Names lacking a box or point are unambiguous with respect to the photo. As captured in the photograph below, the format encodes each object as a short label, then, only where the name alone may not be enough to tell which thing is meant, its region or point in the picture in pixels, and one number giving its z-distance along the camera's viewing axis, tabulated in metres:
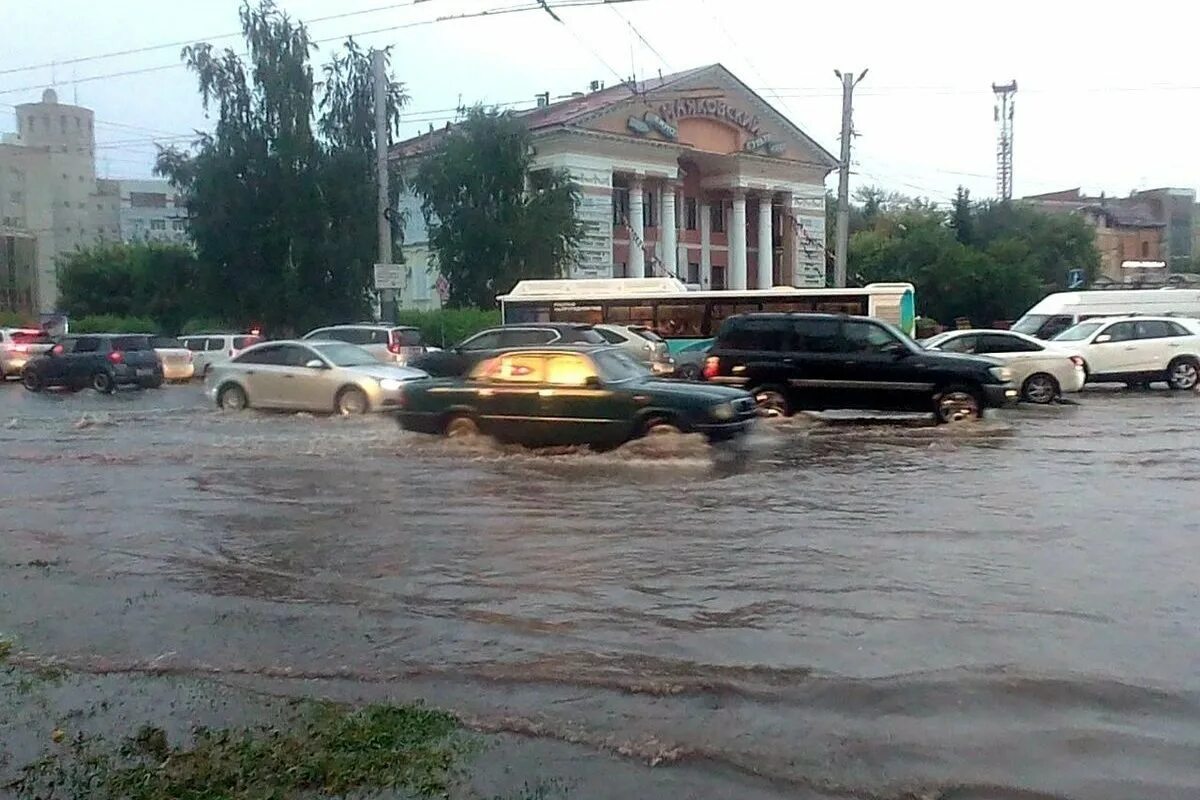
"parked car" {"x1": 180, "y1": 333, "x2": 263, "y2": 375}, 34.47
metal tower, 68.69
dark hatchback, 28.70
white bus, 29.75
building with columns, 49.66
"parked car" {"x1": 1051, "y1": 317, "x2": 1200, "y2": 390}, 24.72
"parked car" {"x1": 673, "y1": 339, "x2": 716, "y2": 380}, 26.83
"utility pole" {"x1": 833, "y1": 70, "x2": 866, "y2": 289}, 34.03
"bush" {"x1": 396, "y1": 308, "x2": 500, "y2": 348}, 40.19
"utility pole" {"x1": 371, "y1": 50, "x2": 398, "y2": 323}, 31.33
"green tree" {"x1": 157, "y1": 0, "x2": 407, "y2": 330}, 40.41
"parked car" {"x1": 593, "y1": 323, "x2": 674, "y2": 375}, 26.64
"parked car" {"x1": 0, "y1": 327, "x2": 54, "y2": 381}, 33.84
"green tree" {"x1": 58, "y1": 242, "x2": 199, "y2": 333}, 46.19
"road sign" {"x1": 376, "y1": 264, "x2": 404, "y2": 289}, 31.62
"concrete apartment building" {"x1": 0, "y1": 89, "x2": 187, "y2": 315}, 72.25
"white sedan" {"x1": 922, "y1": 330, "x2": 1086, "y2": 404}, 22.14
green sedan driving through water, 14.20
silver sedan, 20.19
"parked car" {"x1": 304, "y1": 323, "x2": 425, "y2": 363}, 28.14
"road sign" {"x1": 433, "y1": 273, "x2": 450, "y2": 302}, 40.25
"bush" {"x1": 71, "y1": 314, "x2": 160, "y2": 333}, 46.49
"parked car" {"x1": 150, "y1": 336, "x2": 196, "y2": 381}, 32.53
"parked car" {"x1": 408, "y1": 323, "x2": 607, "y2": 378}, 24.20
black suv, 17.58
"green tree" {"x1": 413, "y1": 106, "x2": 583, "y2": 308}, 42.56
